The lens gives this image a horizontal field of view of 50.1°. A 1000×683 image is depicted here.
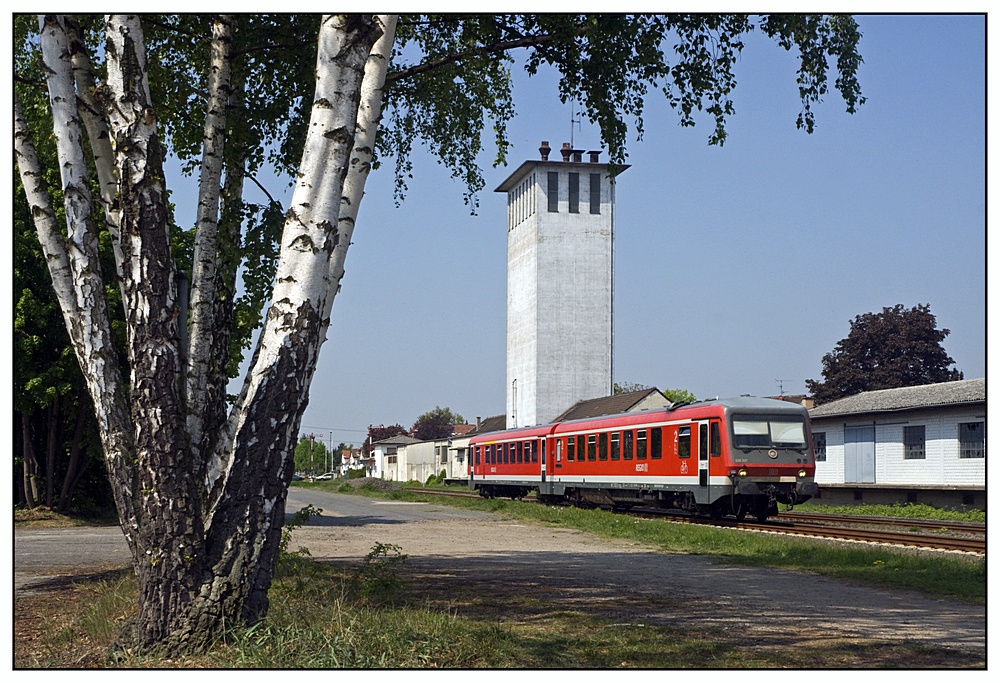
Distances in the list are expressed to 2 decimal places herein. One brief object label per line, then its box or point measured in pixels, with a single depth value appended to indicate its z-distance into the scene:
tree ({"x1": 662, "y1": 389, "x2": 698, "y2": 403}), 78.06
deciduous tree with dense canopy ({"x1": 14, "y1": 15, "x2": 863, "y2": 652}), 6.97
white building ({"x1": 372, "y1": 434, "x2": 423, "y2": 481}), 94.18
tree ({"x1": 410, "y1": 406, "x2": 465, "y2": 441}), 139.12
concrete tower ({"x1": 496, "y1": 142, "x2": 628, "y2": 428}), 74.12
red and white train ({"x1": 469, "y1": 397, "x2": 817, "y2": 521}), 23.38
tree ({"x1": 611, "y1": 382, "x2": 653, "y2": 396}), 114.61
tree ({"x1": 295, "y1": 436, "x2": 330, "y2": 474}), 118.63
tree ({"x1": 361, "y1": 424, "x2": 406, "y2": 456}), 119.75
